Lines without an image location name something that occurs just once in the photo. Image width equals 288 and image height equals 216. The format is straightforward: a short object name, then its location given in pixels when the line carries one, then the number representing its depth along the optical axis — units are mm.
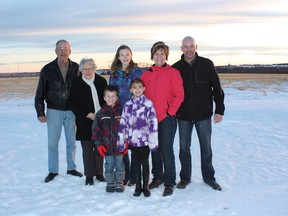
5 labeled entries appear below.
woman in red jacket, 4766
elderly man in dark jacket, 5559
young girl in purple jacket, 4703
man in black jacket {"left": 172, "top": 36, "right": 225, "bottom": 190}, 4938
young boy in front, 4926
